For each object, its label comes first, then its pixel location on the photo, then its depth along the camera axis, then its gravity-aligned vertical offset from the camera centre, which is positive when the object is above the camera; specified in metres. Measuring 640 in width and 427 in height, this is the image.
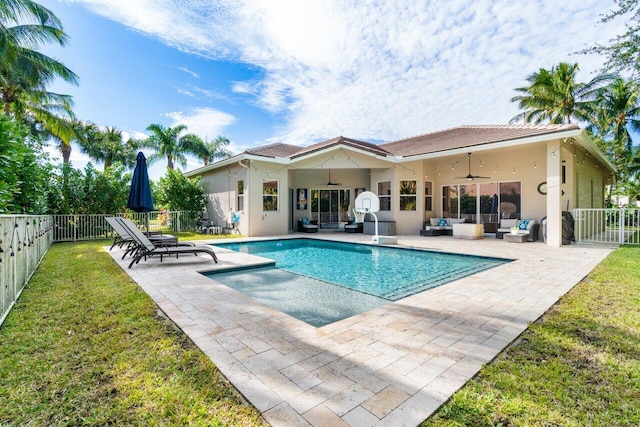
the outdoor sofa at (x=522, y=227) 12.48 -0.75
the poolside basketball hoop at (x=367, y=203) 13.55 +0.41
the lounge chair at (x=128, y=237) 8.45 -0.72
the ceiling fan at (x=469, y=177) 14.40 +1.71
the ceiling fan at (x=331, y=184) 18.05 +1.73
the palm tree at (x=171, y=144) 28.61 +6.86
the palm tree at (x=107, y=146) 31.44 +7.30
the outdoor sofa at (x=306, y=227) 16.92 -0.82
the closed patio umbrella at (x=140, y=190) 9.51 +0.76
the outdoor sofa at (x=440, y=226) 15.26 -0.79
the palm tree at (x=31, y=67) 12.89 +7.40
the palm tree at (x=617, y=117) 24.05 +7.82
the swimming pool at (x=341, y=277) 5.18 -1.53
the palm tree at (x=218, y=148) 34.91 +7.68
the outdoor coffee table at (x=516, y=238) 12.20 -1.12
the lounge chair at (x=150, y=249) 7.63 -0.94
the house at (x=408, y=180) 13.67 +1.65
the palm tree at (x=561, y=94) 23.44 +9.28
